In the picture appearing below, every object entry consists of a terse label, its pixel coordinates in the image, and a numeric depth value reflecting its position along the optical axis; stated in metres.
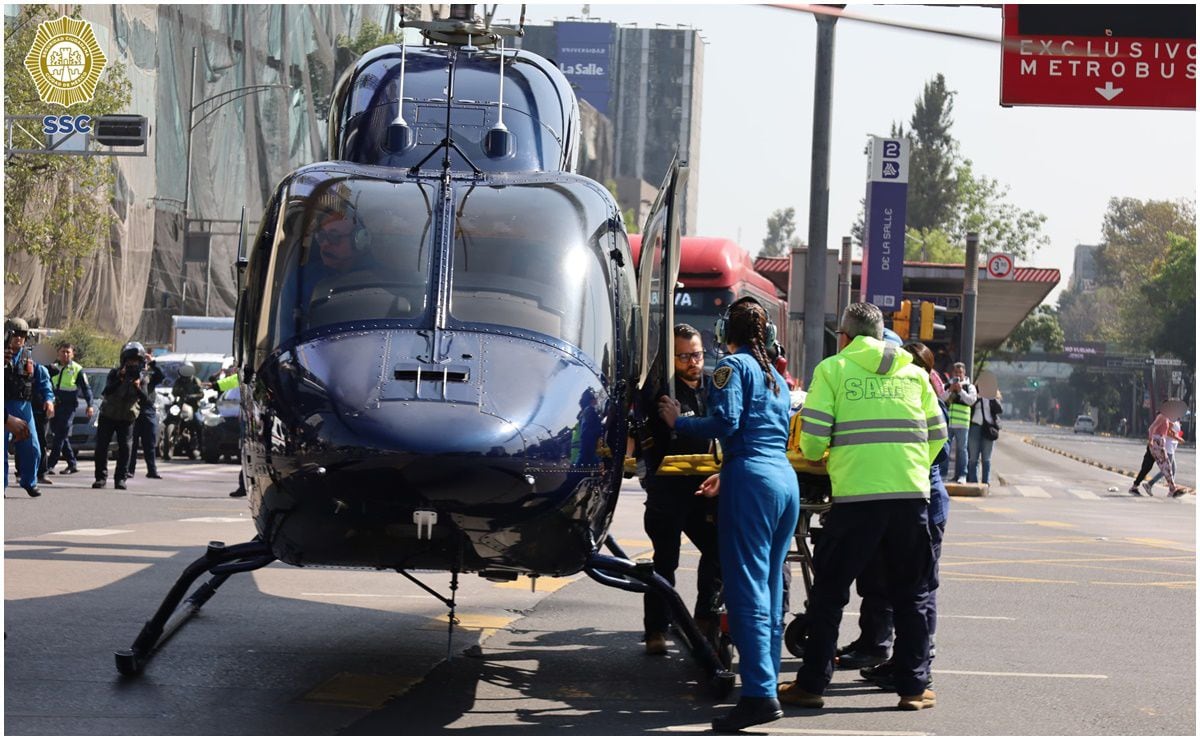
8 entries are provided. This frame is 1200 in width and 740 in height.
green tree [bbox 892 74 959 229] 114.75
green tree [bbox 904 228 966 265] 98.56
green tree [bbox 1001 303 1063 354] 82.19
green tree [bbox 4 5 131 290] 35.59
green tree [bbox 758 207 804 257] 191.12
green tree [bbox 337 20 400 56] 63.97
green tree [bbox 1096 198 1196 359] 112.88
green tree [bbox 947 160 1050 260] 90.12
